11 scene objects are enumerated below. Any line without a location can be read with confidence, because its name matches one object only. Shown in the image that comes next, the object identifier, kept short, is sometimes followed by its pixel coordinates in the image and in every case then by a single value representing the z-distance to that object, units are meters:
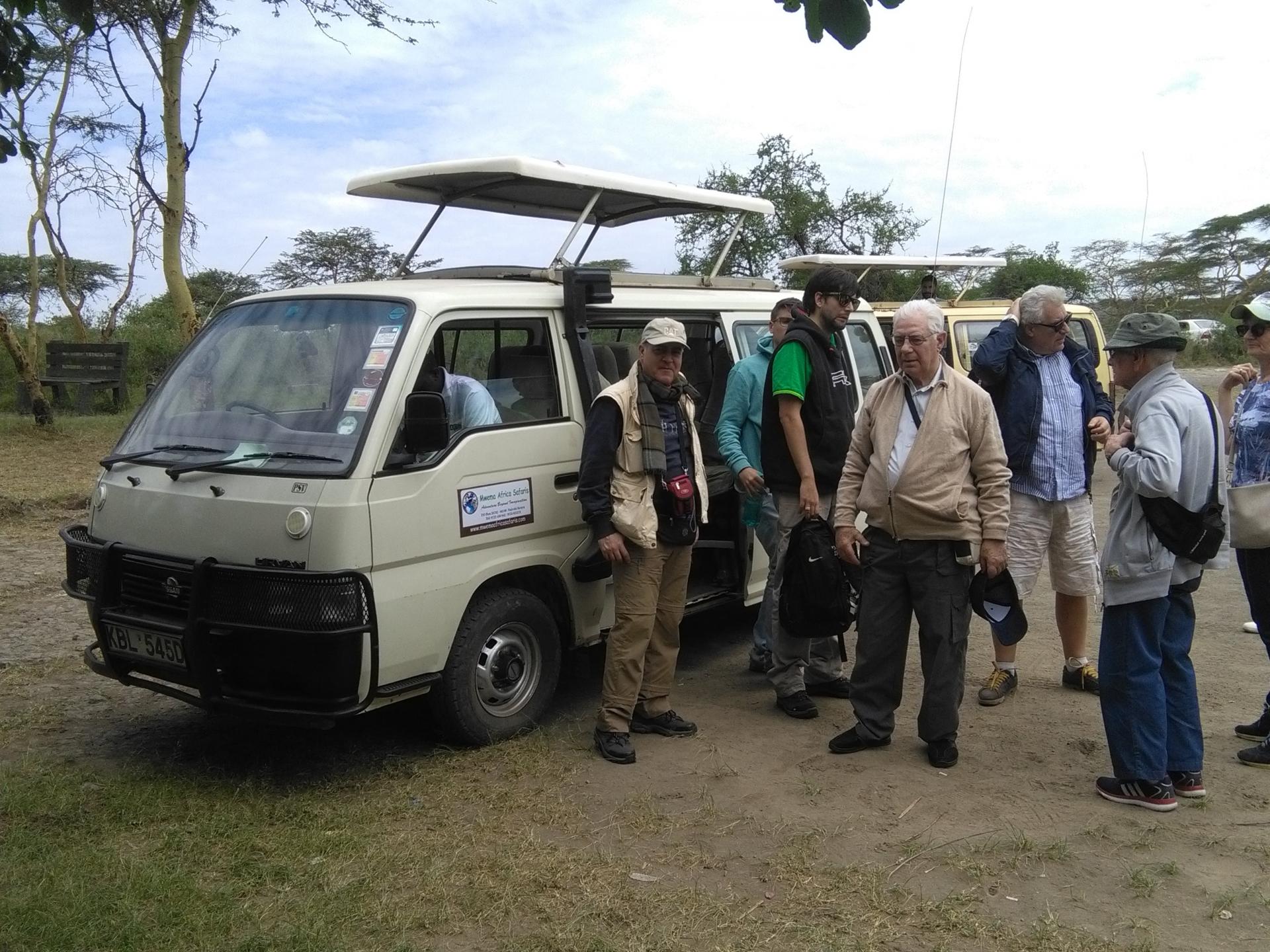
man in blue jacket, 5.25
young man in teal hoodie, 5.46
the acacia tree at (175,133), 11.88
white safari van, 4.14
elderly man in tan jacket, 4.51
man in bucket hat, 4.11
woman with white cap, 4.57
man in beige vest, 4.67
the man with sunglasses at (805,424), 5.12
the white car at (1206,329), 29.85
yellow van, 11.49
